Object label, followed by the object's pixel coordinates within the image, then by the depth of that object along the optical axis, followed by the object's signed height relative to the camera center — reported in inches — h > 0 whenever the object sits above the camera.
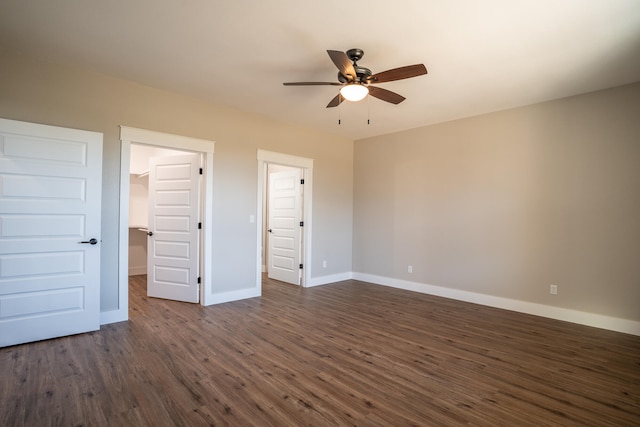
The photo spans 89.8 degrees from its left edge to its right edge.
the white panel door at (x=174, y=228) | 180.4 -6.8
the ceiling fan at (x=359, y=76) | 104.1 +49.2
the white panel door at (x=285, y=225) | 232.4 -5.9
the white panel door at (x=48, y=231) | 120.3 -6.6
